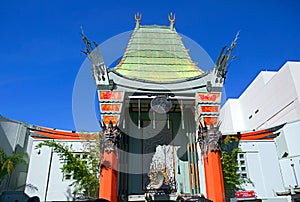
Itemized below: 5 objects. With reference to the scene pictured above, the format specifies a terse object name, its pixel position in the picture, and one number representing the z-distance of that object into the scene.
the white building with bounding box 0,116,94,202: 13.12
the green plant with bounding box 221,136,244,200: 13.56
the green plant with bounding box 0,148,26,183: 12.46
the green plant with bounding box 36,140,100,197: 13.02
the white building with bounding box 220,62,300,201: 13.78
